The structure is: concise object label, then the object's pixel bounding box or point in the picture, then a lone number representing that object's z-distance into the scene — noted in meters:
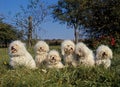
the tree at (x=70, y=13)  20.45
